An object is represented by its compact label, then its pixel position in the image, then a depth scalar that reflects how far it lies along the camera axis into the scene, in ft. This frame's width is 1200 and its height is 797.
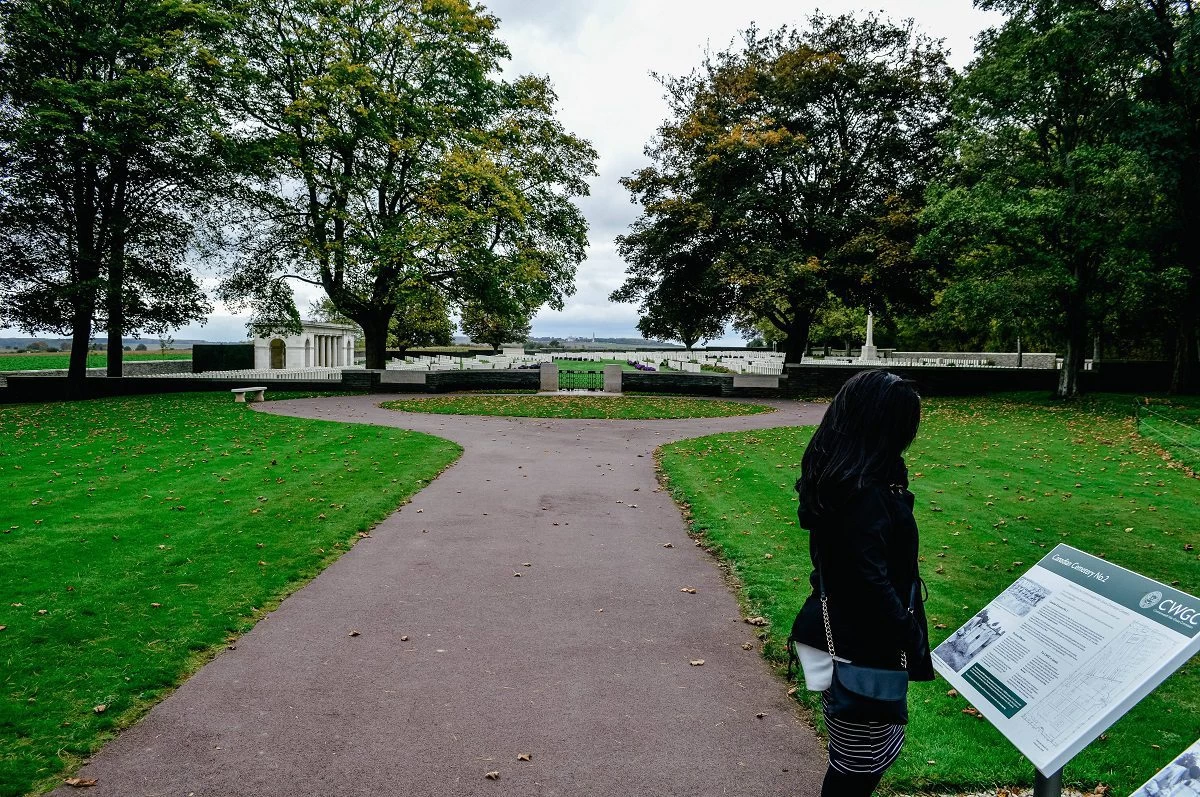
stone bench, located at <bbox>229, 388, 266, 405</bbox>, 74.67
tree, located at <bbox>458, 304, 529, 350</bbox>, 185.02
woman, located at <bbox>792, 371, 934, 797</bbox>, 7.77
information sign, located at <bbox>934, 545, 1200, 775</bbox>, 6.99
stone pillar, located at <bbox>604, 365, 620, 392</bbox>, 92.99
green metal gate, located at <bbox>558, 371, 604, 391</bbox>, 95.25
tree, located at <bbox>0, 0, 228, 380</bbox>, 75.46
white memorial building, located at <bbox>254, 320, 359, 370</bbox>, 132.46
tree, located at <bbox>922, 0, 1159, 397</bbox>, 62.23
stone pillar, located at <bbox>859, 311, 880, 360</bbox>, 133.08
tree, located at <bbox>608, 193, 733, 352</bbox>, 98.43
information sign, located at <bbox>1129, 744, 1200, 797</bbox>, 6.43
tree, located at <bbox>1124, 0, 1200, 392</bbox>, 58.84
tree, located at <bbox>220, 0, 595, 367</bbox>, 80.07
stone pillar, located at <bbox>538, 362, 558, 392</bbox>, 92.68
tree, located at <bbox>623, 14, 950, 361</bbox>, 88.33
